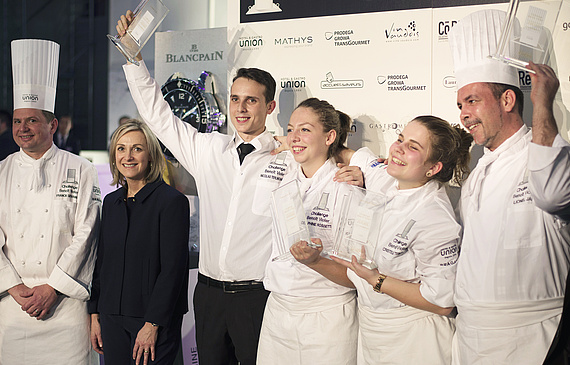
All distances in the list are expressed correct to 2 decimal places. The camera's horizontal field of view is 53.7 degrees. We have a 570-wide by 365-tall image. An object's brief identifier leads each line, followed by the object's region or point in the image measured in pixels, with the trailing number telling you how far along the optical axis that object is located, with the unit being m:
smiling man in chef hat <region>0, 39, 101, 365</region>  3.15
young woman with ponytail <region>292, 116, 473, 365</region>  2.28
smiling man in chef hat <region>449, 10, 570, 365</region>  2.03
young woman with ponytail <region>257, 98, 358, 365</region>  2.51
